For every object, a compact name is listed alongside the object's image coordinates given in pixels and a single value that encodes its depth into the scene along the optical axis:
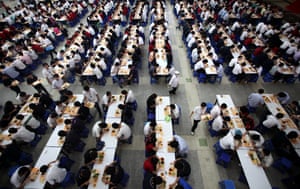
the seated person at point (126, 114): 7.94
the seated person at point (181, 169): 5.78
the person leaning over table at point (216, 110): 7.63
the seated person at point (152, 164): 5.88
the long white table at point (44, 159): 5.70
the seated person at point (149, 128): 7.00
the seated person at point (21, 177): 5.70
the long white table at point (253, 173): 5.50
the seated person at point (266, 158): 5.80
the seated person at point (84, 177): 5.54
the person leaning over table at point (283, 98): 8.27
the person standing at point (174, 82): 9.58
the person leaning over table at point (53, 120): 7.52
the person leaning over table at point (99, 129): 6.98
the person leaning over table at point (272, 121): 7.18
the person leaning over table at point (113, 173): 5.67
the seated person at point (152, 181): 5.43
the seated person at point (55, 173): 5.77
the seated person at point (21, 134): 7.11
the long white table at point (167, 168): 5.75
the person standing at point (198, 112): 7.29
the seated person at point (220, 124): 7.25
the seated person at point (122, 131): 6.95
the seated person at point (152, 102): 8.09
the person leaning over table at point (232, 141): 6.46
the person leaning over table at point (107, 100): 8.24
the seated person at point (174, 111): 7.77
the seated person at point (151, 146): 6.49
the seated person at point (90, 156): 6.07
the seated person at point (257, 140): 6.37
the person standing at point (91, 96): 8.35
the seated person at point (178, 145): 6.45
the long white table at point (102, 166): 5.57
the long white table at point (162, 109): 7.64
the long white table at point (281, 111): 6.99
